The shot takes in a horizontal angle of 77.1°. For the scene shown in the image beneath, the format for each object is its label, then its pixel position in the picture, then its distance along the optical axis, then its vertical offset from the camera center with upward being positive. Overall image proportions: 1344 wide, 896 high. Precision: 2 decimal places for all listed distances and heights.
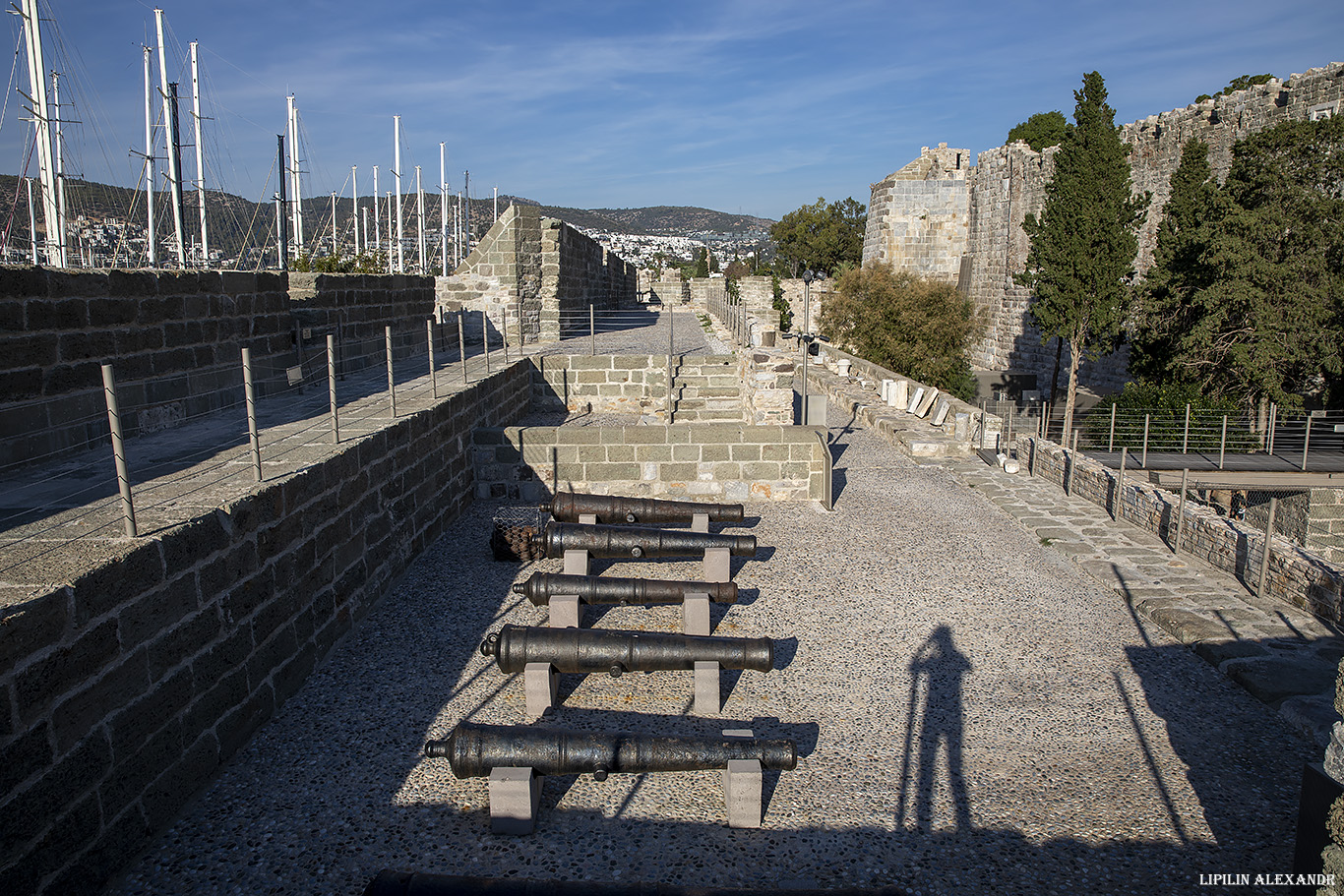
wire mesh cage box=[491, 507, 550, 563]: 7.67 -1.89
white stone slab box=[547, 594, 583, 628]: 5.95 -1.95
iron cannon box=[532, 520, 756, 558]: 7.03 -1.74
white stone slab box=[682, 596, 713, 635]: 5.98 -1.98
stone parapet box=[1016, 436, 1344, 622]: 6.77 -1.86
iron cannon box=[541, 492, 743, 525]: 7.73 -1.63
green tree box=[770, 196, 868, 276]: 59.66 +6.99
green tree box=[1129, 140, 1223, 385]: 16.39 +1.26
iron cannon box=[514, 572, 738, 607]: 6.01 -1.84
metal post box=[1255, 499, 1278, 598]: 7.14 -1.88
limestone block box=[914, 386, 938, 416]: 15.05 -1.16
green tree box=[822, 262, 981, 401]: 25.84 +0.22
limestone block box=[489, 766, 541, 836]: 3.94 -2.20
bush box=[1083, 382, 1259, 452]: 14.66 -1.45
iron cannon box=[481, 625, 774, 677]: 5.03 -1.90
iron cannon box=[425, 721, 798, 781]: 4.08 -2.05
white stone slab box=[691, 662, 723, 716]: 5.06 -2.11
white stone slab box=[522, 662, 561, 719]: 4.98 -2.09
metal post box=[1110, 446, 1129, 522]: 9.70 -1.79
